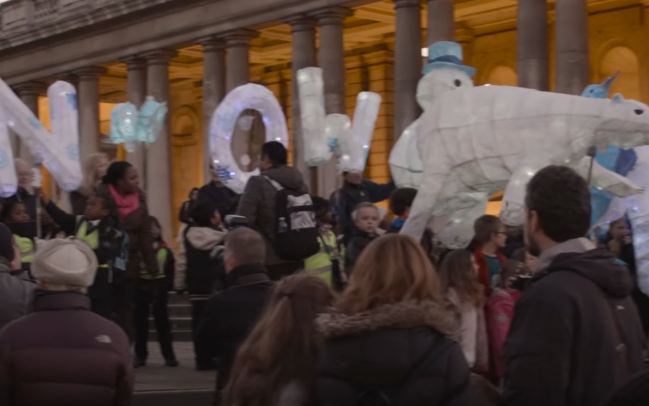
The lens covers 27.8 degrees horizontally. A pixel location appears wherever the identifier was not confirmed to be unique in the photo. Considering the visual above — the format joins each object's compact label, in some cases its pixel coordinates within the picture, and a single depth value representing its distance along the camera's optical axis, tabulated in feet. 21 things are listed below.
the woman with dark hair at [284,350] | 17.01
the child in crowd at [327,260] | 38.78
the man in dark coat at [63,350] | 18.40
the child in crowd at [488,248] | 35.65
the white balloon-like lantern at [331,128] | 50.55
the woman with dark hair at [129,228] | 40.86
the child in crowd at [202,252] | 44.96
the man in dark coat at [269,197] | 36.14
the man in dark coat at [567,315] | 15.81
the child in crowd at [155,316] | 44.47
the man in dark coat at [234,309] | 22.71
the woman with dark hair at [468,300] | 31.42
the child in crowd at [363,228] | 41.04
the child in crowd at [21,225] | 39.40
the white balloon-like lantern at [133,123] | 82.79
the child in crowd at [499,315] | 32.35
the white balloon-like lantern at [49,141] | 41.81
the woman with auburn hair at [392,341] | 15.94
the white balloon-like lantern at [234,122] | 51.39
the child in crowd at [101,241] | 39.50
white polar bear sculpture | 33.68
